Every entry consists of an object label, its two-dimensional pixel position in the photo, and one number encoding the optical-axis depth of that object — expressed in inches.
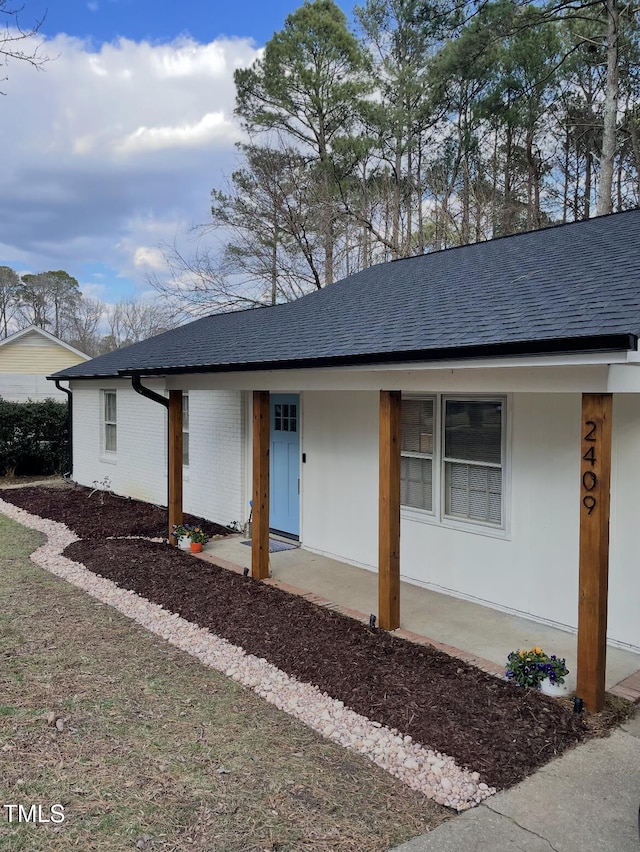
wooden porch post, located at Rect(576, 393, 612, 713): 145.1
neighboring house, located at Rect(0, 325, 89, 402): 871.7
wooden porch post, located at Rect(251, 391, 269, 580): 257.9
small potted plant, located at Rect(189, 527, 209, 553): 310.8
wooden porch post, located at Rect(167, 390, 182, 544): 320.5
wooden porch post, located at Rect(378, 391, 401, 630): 199.5
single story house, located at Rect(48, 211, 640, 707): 150.3
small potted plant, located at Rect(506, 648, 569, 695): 157.8
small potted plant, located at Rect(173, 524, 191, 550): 314.0
